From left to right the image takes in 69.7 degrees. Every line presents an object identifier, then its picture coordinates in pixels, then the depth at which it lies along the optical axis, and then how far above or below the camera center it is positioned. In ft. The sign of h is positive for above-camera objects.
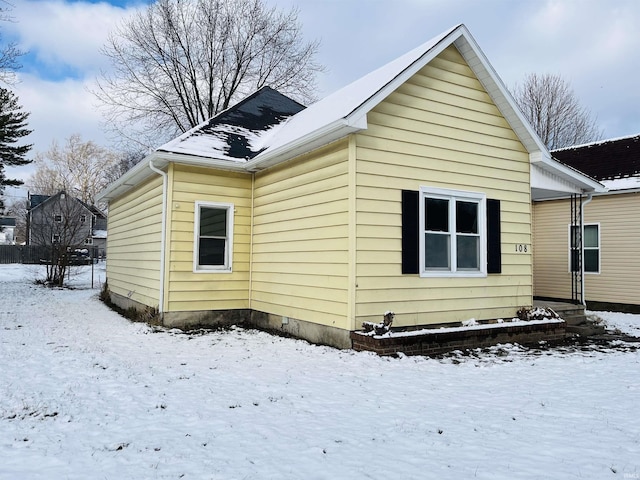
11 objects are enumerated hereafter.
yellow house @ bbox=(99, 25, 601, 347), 23.40 +3.11
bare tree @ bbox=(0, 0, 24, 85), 51.70 +22.13
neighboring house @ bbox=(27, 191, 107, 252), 67.56 +8.47
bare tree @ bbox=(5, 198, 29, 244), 217.15 +17.57
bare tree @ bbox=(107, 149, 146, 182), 148.87 +30.03
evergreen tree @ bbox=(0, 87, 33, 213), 70.95 +18.75
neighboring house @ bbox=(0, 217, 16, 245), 219.94 +12.22
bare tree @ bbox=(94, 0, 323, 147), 82.74 +36.85
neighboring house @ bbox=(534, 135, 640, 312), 39.93 +2.43
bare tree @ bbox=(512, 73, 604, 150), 100.07 +33.19
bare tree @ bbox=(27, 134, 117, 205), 150.30 +29.70
